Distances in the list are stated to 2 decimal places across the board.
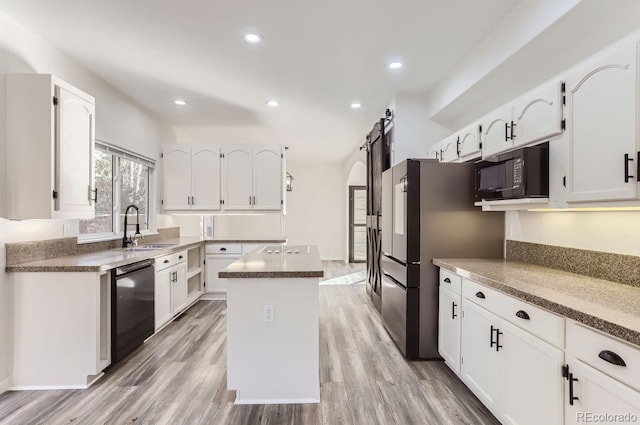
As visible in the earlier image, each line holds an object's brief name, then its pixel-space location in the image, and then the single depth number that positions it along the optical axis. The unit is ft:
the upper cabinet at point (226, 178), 16.37
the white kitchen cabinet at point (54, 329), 7.92
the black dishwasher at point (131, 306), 8.84
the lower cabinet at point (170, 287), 11.55
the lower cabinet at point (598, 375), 3.73
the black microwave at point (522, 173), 6.48
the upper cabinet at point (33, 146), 7.63
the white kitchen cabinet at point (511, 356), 4.96
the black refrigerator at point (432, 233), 9.30
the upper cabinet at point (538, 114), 6.21
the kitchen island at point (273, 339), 7.40
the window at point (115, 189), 11.66
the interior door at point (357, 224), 28.35
